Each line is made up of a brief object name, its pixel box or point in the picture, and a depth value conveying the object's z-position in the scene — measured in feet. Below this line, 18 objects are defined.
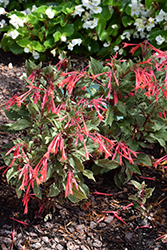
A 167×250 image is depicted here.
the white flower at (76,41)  11.62
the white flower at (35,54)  11.66
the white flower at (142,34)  12.31
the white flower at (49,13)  11.01
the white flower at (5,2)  12.61
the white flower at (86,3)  11.09
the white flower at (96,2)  11.26
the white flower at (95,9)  11.37
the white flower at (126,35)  12.05
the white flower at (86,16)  11.70
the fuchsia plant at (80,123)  5.75
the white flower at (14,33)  11.28
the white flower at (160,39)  11.53
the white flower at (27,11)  12.17
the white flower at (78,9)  11.15
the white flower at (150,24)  11.67
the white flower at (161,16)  11.35
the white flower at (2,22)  12.35
